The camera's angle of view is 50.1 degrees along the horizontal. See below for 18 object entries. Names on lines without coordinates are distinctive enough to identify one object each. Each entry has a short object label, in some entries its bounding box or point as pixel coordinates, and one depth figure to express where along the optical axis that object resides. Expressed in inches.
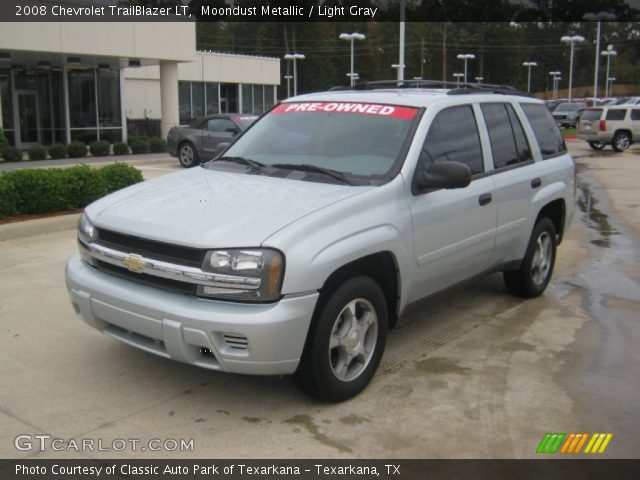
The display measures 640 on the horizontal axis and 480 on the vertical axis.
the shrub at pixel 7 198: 345.7
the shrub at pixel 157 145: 968.1
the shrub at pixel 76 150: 861.2
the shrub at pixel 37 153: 812.0
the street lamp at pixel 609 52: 2568.9
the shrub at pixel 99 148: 891.4
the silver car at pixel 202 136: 715.4
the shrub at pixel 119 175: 404.8
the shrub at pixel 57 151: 836.0
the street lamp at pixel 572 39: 1758.7
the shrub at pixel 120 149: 920.3
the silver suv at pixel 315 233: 143.0
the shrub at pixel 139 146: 944.3
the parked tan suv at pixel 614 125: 1041.5
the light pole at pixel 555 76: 3510.3
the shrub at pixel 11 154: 769.6
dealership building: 832.3
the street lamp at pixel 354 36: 1402.6
